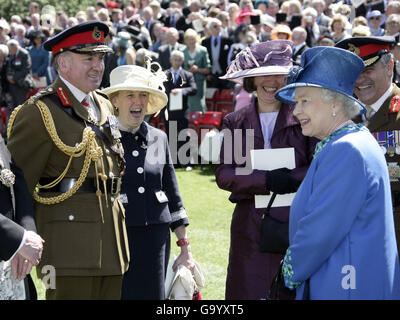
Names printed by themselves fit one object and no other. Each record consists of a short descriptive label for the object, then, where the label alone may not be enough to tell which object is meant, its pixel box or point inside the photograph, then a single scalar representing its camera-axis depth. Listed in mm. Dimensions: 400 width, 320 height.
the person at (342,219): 3264
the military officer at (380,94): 4840
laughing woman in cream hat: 4887
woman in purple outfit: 4770
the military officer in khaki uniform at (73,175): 4328
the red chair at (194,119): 13438
